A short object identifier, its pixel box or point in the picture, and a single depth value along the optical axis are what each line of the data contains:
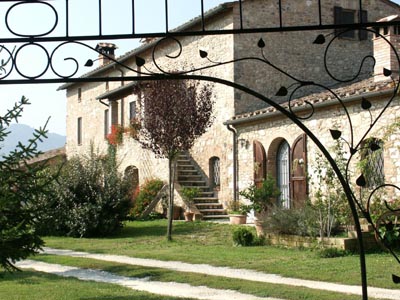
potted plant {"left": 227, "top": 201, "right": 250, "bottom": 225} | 17.64
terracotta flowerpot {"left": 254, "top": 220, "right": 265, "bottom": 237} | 13.78
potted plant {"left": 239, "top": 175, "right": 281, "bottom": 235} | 17.45
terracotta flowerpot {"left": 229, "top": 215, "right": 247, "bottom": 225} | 17.78
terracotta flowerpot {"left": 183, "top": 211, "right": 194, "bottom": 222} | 19.50
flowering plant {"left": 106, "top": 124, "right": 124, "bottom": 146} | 25.55
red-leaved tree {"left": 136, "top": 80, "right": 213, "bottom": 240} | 15.75
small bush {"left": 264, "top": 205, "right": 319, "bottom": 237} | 12.63
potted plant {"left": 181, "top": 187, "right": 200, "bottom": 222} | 19.98
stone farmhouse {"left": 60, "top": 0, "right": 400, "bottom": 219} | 16.98
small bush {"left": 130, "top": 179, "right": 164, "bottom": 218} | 21.80
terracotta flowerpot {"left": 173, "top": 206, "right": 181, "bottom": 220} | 20.42
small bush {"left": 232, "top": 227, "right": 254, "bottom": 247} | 13.59
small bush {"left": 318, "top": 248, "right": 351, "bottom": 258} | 11.36
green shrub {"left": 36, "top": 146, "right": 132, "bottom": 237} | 17.22
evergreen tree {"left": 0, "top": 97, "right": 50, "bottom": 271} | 6.51
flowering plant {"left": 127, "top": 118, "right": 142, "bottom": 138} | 19.43
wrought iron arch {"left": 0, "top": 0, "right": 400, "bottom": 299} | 2.95
